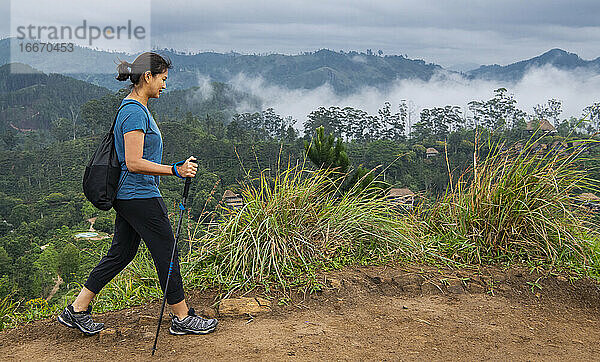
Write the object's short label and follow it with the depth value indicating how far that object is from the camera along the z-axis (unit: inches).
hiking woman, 104.1
